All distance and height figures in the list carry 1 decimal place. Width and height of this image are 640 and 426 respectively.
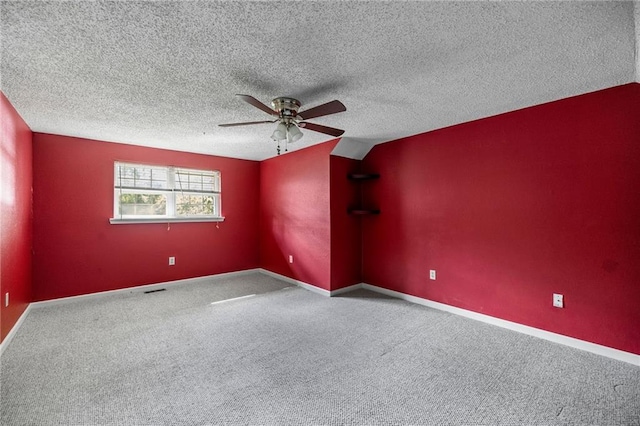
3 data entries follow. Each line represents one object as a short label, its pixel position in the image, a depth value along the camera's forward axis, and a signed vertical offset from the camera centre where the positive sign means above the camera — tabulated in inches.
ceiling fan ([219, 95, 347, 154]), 92.7 +33.2
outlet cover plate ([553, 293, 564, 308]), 101.3 -32.2
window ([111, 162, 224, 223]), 166.1 +14.3
